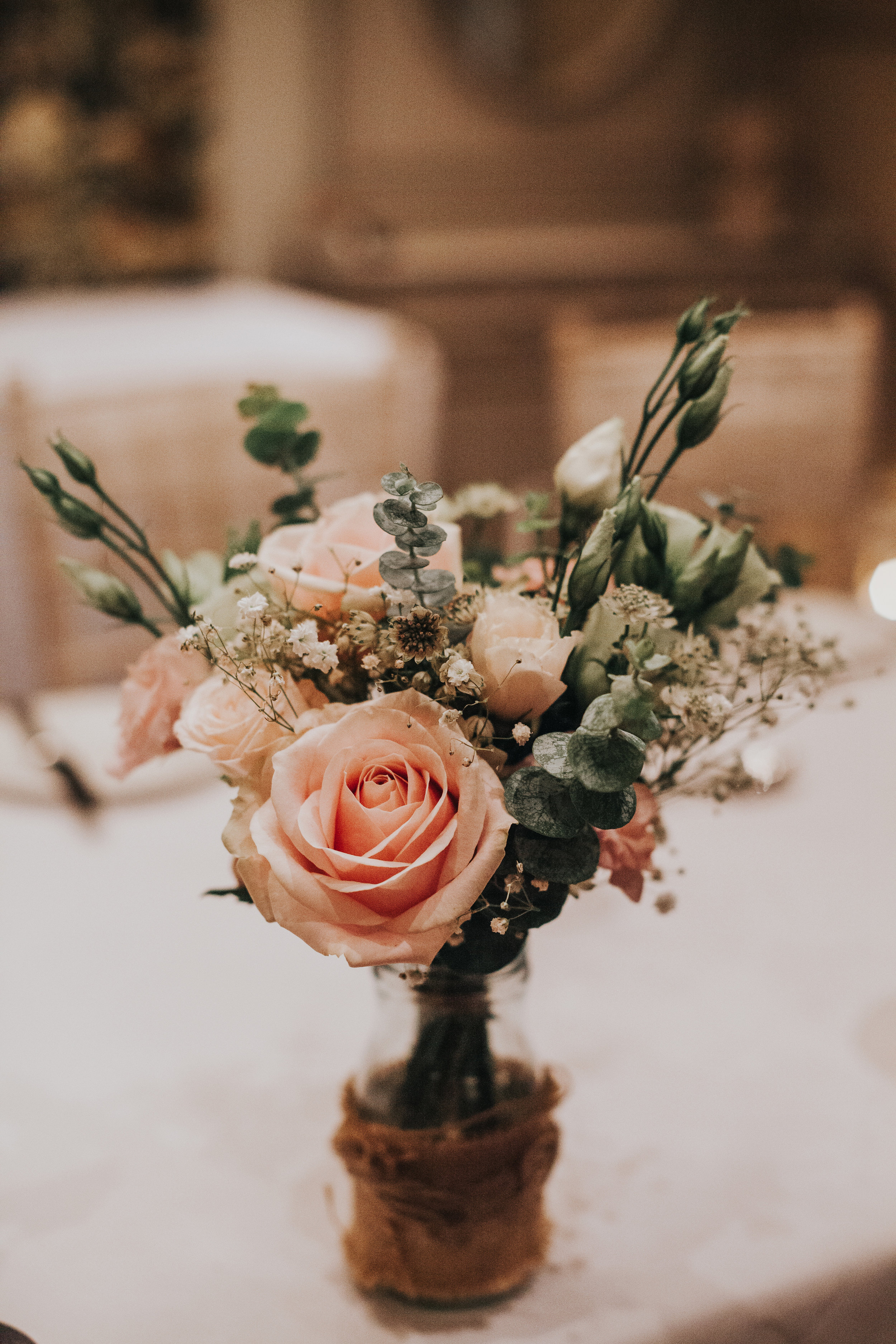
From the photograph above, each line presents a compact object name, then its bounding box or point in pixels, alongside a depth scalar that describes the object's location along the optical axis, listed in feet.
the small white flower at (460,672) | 1.40
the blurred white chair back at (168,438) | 5.39
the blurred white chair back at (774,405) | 6.00
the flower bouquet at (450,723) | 1.39
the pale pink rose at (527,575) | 1.85
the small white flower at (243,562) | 1.59
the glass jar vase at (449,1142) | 1.75
